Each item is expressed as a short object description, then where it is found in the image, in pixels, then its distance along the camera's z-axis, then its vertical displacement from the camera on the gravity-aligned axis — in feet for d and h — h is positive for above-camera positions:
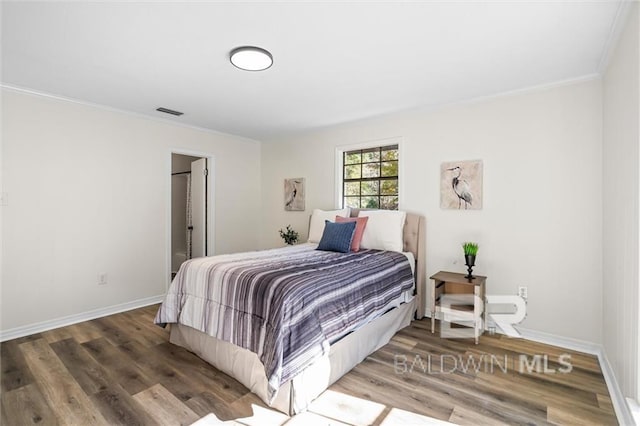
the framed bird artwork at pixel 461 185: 10.77 +0.93
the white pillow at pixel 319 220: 13.23 -0.36
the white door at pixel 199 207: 16.07 +0.24
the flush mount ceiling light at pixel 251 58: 7.54 +3.77
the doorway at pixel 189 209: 16.06 +0.15
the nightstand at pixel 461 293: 9.51 -2.70
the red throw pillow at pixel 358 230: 11.39 -0.67
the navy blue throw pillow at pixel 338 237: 11.04 -0.89
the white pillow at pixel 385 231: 11.43 -0.70
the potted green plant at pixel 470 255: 9.88 -1.35
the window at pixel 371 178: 13.29 +1.48
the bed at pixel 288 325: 6.34 -2.71
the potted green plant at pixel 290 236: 15.69 -1.22
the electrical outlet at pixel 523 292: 9.91 -2.51
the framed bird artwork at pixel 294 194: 16.02 +0.89
